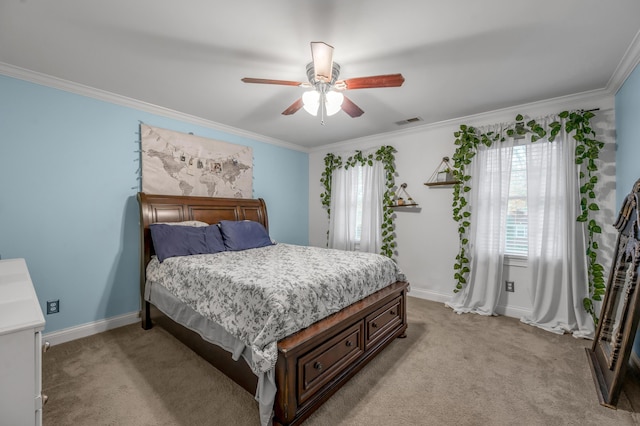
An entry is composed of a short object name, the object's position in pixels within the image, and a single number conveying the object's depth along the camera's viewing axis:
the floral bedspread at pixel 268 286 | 1.67
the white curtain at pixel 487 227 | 3.30
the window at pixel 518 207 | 3.22
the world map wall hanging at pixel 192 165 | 3.24
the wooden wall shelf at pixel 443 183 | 3.64
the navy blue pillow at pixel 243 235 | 3.34
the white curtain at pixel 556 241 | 2.85
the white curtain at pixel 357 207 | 4.41
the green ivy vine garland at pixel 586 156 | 2.73
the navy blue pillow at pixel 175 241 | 2.83
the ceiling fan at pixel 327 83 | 1.78
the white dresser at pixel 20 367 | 1.01
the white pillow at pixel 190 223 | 3.18
